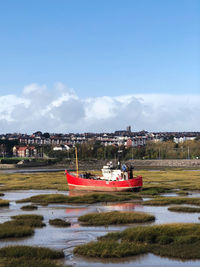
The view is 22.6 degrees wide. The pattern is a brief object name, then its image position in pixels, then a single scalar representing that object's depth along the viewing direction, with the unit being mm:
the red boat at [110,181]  61938
